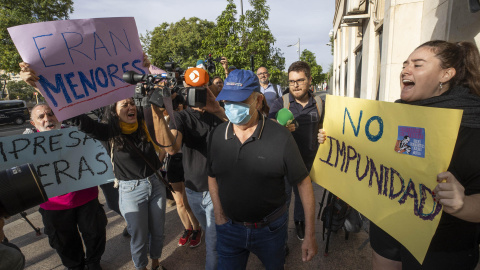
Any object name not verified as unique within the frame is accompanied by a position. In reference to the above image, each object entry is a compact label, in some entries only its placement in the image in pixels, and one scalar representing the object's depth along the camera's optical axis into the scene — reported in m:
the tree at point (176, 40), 29.06
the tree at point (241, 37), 9.02
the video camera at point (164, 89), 1.69
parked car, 20.67
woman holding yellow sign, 1.14
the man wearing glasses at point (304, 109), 2.86
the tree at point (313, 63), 30.29
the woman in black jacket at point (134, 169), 2.34
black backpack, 2.75
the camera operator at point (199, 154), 2.26
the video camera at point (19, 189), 1.13
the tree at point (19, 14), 16.88
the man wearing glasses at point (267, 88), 4.85
